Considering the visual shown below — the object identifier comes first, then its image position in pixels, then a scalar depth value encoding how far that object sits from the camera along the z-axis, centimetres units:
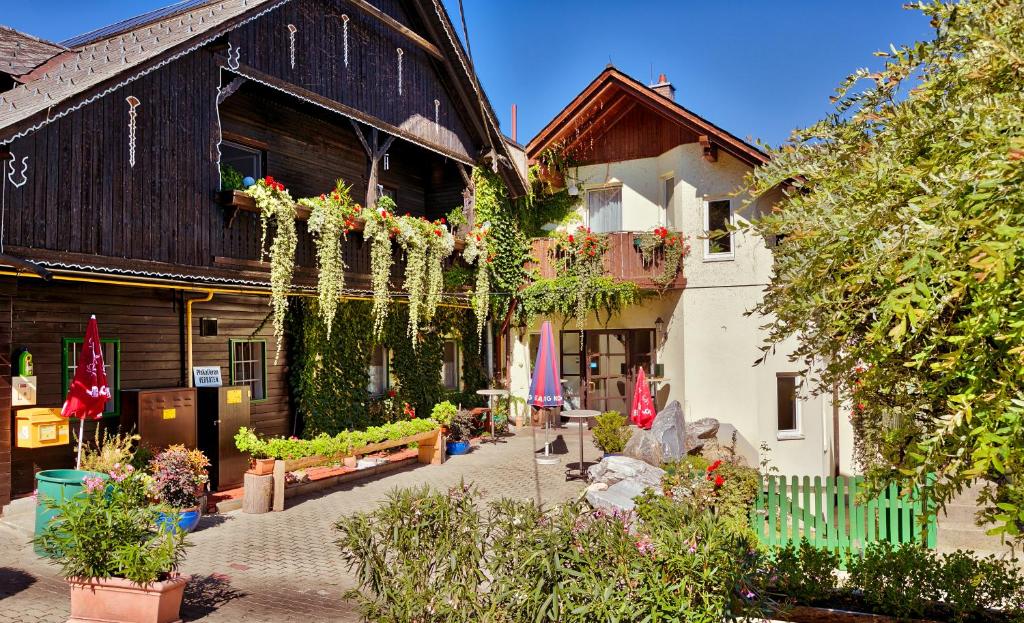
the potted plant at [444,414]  1608
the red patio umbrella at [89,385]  938
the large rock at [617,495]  1077
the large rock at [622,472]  1203
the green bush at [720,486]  885
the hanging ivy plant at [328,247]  1323
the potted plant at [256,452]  1143
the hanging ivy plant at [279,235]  1233
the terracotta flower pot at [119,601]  629
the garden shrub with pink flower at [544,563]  476
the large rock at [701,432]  1571
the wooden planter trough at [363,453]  1139
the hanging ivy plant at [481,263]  1814
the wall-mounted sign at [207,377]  1242
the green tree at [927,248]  265
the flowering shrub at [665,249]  1866
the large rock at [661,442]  1355
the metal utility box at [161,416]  1100
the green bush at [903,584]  598
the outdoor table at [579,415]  1370
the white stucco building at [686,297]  1814
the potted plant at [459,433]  1681
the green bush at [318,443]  1148
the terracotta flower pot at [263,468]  1141
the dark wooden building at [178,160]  965
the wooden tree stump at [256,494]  1115
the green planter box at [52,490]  857
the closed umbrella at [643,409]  1484
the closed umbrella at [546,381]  1394
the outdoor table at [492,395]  1816
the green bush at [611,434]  1471
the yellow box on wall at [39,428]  981
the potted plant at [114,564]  630
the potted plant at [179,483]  950
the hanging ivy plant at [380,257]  1476
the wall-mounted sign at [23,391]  980
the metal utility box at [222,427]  1191
